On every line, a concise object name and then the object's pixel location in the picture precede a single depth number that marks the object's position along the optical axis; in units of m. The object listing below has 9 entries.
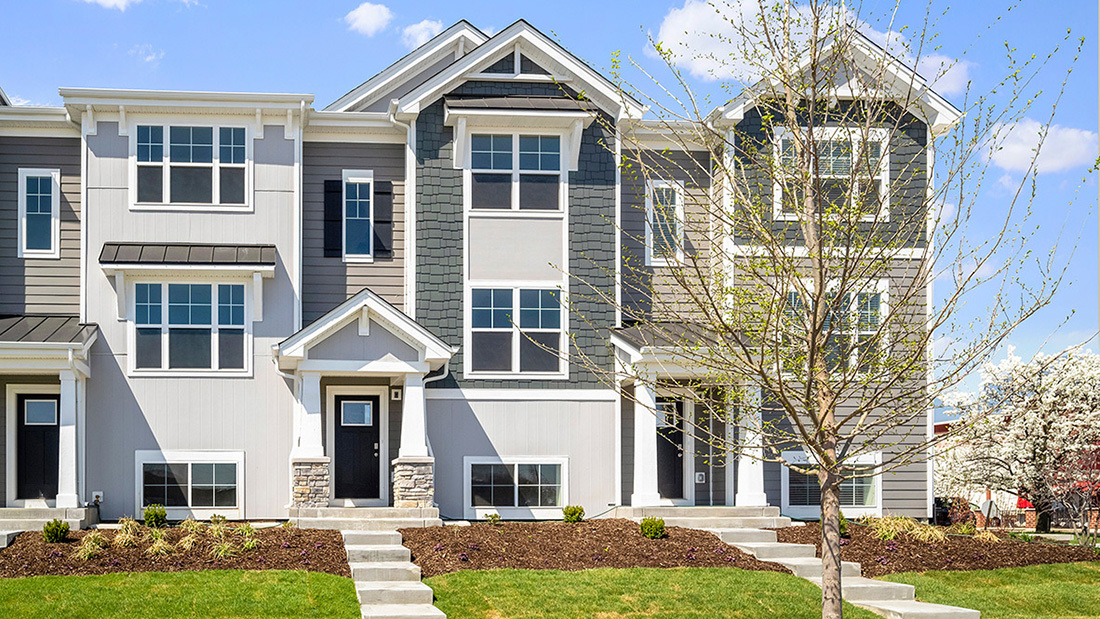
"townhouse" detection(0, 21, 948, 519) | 18.41
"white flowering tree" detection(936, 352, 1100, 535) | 20.48
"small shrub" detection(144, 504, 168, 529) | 16.48
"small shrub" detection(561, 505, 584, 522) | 17.48
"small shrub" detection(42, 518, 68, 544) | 14.76
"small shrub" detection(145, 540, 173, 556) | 13.91
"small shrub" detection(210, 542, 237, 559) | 13.84
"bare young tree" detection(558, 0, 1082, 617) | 9.46
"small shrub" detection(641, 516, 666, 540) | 15.93
